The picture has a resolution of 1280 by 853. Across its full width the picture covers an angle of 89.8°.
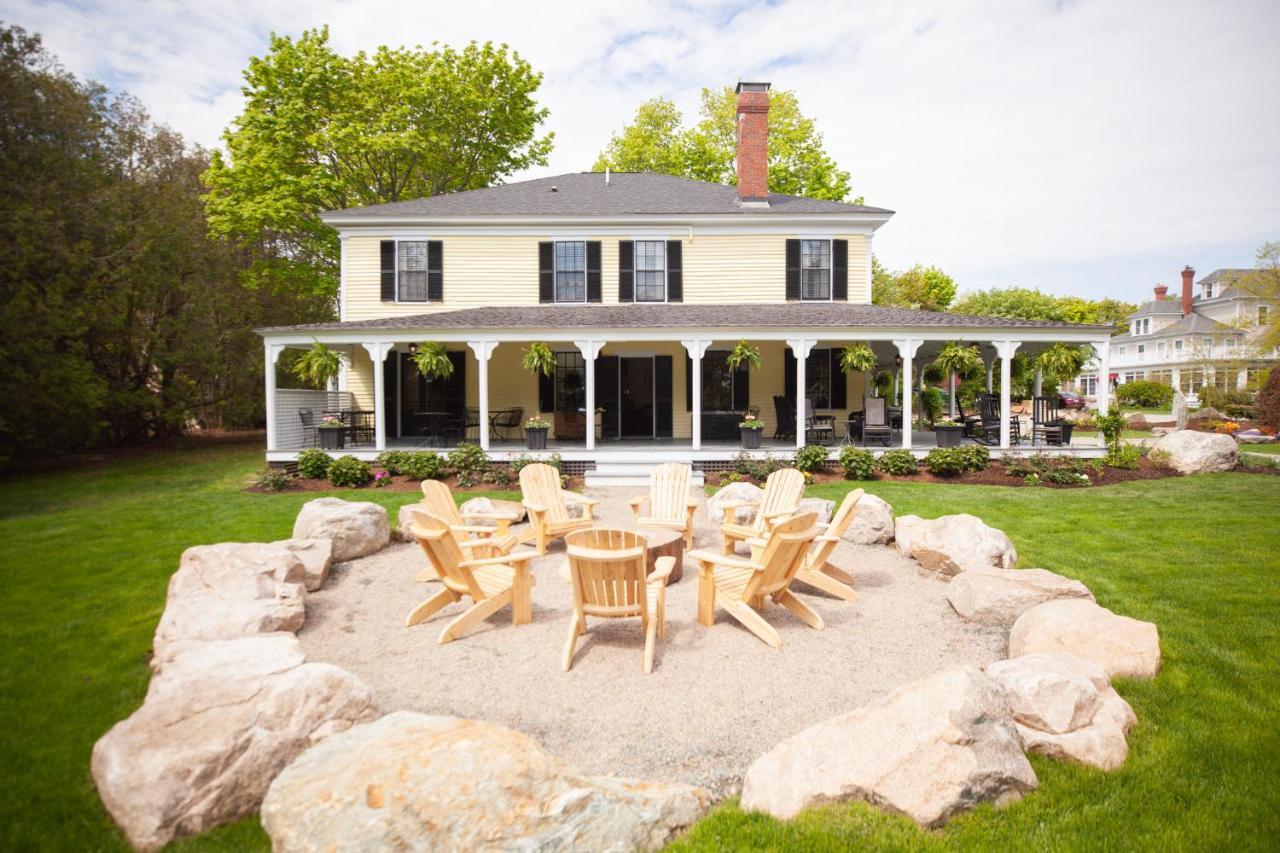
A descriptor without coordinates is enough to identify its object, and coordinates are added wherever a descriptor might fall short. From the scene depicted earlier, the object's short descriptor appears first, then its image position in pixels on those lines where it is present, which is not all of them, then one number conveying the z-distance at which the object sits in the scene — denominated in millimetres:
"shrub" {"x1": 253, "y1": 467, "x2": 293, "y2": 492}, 11914
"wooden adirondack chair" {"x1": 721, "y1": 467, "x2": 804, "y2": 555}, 6961
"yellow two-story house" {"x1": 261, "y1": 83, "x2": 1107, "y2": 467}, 15867
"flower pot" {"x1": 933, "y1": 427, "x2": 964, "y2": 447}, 13242
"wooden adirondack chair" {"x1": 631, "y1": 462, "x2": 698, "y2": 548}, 7383
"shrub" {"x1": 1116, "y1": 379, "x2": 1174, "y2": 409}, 35469
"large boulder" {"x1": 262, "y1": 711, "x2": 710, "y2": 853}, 2473
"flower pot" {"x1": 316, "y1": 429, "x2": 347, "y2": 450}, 13516
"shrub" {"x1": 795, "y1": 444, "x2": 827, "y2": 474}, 12633
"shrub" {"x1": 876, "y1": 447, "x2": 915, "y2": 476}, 12492
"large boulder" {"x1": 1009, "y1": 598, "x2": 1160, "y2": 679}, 4148
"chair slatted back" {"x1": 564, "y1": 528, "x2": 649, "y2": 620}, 4535
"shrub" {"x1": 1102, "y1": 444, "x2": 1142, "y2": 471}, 12805
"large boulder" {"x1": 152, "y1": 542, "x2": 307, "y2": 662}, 4812
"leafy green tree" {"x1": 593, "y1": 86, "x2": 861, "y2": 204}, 28844
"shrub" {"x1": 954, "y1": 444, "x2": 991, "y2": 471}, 12523
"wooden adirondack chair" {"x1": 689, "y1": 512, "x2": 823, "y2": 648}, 4965
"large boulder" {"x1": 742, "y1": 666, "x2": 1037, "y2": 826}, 2887
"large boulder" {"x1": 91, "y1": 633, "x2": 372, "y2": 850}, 2820
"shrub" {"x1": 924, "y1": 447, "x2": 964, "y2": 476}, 12320
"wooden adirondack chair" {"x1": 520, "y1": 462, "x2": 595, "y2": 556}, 7285
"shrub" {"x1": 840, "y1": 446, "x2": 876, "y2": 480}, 12328
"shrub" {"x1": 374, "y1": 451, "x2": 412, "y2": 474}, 12586
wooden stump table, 6215
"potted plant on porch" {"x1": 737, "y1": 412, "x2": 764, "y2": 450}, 13523
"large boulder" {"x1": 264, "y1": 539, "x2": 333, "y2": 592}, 6395
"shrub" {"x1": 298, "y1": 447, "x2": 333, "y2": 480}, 12555
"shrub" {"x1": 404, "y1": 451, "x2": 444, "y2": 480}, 12398
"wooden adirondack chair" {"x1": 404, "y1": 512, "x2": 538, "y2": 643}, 5094
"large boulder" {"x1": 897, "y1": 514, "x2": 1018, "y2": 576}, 6582
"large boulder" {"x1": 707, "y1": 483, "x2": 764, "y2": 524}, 8352
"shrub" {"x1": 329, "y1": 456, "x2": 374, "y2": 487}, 12172
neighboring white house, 31078
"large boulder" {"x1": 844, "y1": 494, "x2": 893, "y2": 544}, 8102
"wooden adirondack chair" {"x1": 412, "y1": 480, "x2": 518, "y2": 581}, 6534
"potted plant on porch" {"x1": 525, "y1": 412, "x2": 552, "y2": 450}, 13383
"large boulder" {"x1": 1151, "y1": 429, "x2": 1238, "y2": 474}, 12461
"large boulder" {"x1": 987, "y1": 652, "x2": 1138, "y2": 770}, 3256
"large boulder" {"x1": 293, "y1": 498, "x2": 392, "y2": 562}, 7445
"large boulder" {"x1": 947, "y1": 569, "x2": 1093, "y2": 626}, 5242
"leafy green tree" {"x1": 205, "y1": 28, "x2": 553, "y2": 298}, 20422
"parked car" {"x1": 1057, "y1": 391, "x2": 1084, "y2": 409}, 34488
